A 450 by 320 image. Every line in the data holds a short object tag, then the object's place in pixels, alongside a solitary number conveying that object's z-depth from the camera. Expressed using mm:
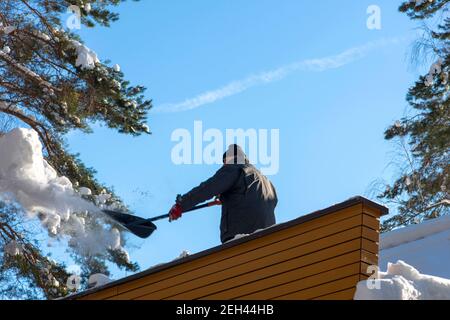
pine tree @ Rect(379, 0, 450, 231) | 15781
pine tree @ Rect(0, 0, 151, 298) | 13125
